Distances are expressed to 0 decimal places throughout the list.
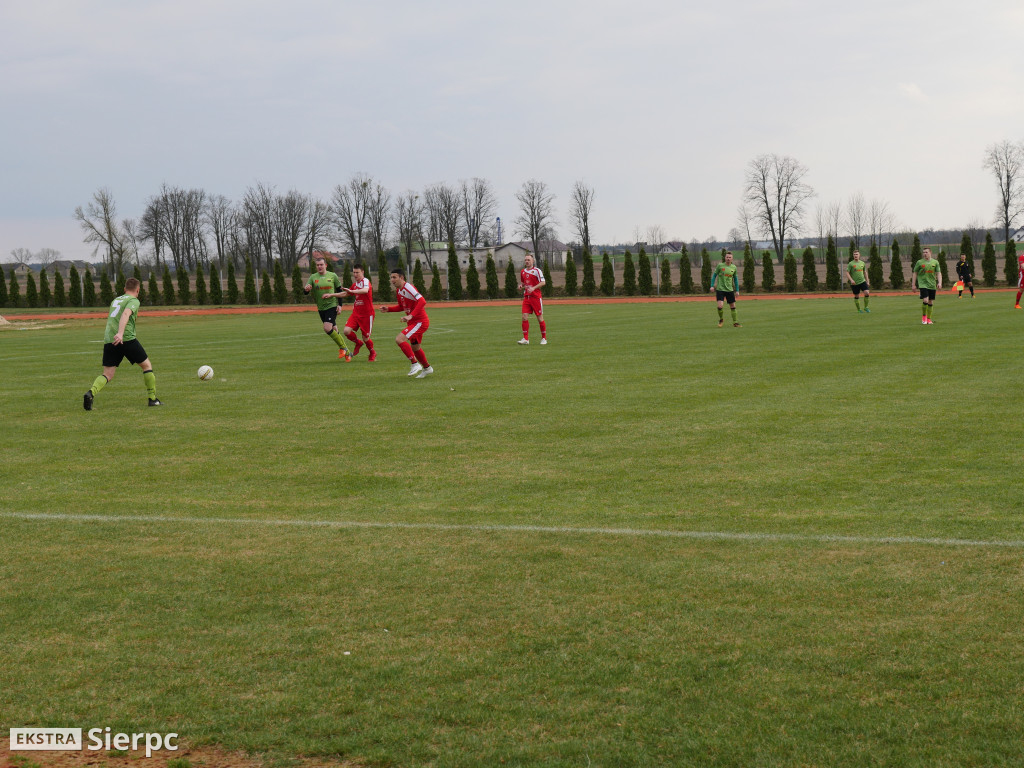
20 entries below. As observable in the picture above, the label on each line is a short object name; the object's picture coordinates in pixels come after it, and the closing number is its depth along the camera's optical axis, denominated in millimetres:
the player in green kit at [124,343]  13945
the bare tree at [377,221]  115875
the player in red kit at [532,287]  23328
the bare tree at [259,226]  116375
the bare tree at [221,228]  117250
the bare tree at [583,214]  114000
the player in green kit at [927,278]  27359
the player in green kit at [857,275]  32375
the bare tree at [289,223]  115125
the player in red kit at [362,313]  20531
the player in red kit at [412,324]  17297
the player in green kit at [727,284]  27719
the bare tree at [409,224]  119188
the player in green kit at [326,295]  21531
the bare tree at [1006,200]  94312
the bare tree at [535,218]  120000
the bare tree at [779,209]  107688
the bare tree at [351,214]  115188
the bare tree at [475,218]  124625
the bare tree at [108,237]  95375
